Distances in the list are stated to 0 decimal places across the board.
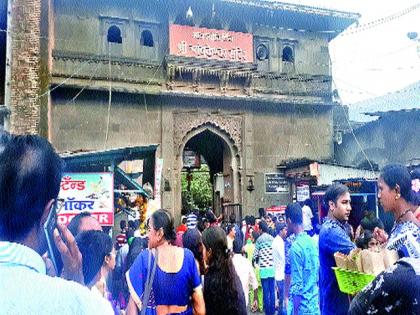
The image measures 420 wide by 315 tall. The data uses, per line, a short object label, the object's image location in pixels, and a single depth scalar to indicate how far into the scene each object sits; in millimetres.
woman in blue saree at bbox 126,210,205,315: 3488
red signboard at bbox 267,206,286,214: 15088
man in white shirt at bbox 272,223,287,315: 7457
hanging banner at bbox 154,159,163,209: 11344
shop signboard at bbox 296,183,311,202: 16031
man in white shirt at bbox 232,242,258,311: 6254
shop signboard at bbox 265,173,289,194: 17969
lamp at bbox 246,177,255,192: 17736
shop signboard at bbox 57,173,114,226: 7938
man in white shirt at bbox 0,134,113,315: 1092
